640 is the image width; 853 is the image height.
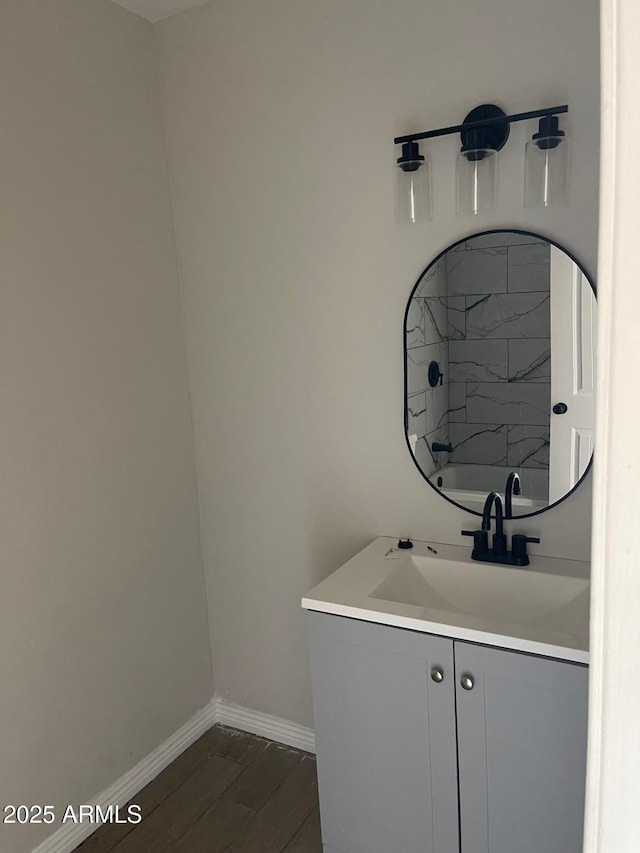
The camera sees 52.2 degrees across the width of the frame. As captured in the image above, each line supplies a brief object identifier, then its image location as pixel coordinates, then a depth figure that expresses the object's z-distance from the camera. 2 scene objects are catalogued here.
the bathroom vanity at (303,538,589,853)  1.48
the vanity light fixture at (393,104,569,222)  1.69
